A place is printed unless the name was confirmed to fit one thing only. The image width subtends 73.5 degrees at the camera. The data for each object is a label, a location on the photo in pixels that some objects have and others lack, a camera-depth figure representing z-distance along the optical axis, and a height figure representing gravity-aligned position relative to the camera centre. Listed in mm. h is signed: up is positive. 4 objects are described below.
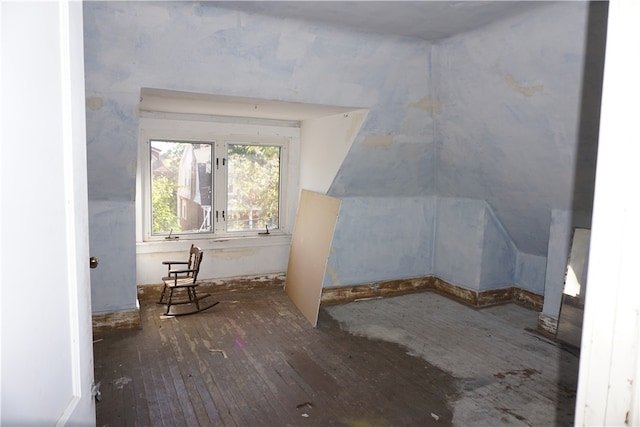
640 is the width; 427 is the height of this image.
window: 5332 -92
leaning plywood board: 4738 -883
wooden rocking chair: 4719 -1251
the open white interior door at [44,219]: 837 -117
